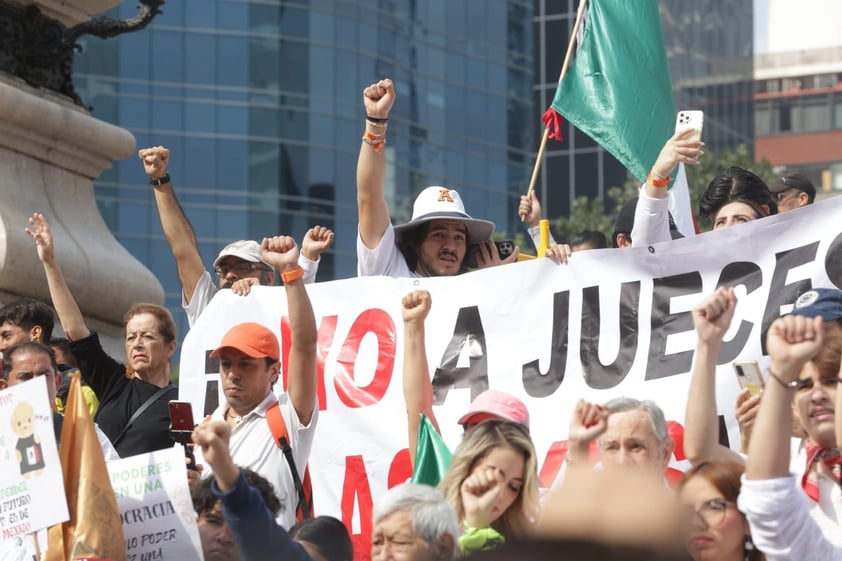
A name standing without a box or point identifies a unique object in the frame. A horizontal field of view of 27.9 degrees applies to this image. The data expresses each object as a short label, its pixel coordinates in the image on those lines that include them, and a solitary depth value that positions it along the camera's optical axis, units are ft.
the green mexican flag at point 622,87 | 26.11
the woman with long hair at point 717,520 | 13.30
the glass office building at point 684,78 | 186.70
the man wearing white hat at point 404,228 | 21.58
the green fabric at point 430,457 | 17.08
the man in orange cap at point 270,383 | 18.69
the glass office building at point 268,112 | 158.51
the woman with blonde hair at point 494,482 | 14.82
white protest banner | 20.65
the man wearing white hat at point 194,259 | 23.47
